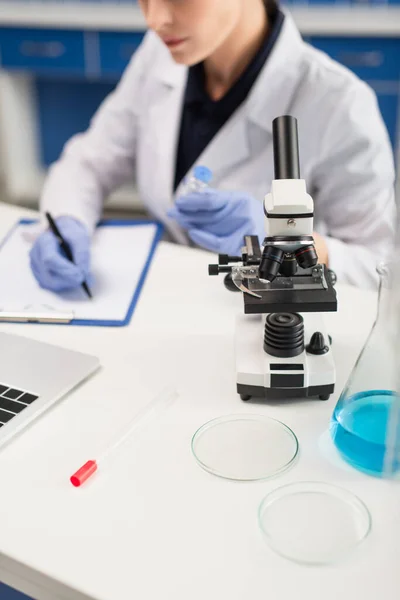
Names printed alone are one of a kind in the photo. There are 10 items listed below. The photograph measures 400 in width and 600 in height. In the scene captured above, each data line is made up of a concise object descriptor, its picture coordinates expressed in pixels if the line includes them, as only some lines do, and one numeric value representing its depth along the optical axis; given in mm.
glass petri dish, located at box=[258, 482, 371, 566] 609
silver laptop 787
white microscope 744
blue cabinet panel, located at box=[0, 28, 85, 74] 3010
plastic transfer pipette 703
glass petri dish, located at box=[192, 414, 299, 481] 713
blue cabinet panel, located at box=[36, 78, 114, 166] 3428
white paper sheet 1062
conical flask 698
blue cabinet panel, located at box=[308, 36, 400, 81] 2771
